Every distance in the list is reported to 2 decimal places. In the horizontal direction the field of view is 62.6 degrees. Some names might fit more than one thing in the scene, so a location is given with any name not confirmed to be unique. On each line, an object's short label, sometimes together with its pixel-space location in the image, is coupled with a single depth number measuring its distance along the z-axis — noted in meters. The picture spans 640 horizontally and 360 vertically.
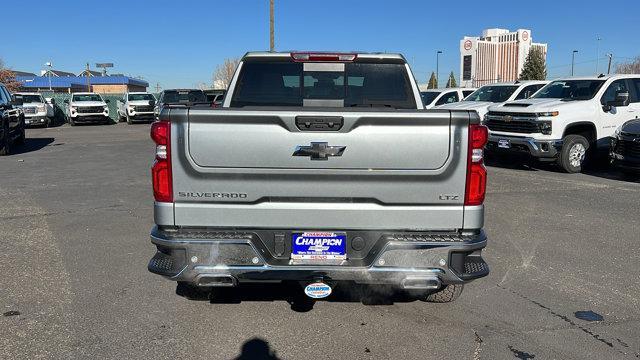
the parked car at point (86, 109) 28.77
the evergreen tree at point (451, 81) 103.96
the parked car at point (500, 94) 14.92
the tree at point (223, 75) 68.25
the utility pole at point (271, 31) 29.80
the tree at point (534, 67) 79.94
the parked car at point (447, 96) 19.05
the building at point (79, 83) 78.44
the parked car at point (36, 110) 26.42
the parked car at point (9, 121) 14.26
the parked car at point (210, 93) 25.48
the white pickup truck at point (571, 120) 11.30
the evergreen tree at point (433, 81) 98.06
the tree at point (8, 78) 57.47
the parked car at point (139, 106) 29.89
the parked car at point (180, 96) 24.81
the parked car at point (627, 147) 10.23
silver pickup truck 3.31
